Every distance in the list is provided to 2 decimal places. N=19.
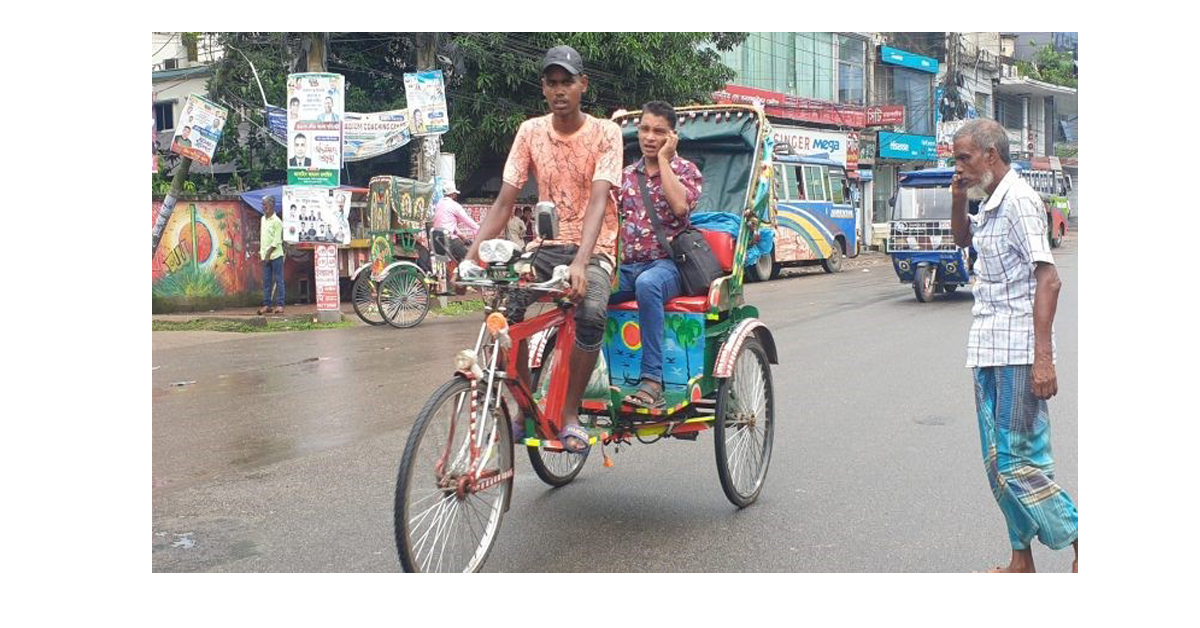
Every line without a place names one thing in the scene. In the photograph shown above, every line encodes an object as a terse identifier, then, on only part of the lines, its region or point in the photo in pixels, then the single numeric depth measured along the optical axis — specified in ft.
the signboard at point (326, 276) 44.70
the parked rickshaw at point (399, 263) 42.96
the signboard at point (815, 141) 82.48
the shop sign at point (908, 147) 109.29
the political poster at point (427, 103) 48.14
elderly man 12.51
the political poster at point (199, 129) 42.93
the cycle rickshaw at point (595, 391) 12.64
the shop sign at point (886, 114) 105.50
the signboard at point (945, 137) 100.99
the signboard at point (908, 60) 110.53
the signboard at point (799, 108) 86.62
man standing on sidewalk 47.08
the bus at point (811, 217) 70.54
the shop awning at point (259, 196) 51.96
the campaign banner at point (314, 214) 43.91
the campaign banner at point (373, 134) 51.32
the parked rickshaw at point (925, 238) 49.65
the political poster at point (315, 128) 41.81
